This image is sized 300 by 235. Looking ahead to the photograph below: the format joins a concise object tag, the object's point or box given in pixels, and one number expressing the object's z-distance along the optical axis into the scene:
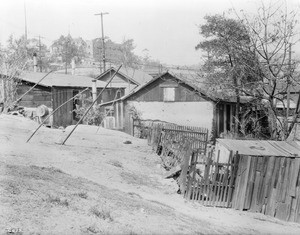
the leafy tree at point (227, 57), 18.41
